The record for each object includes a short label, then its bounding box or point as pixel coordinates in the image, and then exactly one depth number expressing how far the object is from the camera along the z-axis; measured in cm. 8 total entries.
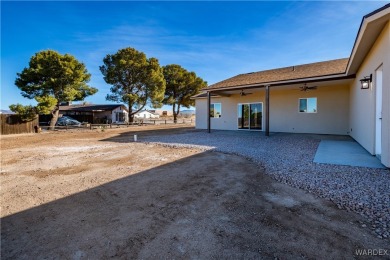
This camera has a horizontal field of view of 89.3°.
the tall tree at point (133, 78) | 2464
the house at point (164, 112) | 6449
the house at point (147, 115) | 5082
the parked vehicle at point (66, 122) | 2364
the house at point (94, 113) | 3062
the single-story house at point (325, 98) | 497
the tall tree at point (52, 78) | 1884
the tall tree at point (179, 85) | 3038
